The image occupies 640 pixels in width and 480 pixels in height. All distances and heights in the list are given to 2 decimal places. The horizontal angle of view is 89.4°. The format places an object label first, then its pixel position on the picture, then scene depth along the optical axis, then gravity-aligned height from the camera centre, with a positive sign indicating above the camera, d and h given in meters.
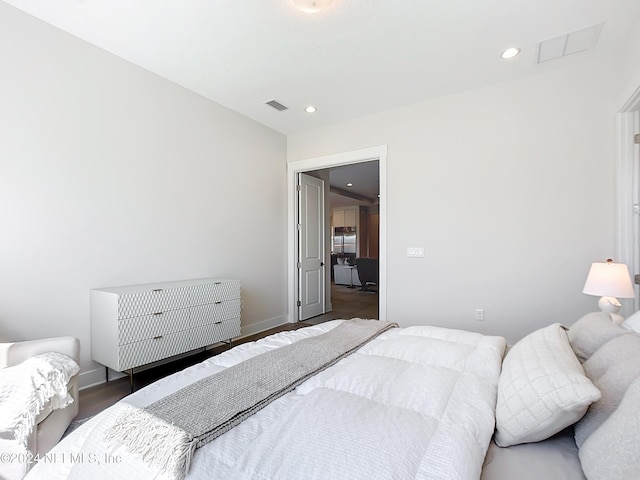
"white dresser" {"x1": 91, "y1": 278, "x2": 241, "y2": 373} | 2.53 -0.69
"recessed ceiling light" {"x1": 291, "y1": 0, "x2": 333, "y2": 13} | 2.17 +1.60
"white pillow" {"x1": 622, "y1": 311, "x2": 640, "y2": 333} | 1.41 -0.38
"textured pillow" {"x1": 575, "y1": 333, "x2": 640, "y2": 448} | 0.95 -0.45
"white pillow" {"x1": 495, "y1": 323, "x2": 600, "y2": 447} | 0.90 -0.47
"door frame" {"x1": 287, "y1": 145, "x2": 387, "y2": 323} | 3.99 +0.51
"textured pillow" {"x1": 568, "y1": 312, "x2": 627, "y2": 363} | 1.36 -0.42
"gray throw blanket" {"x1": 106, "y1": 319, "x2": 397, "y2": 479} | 0.87 -0.55
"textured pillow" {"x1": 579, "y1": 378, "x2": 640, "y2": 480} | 0.72 -0.50
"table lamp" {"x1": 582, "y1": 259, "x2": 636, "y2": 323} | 2.17 -0.31
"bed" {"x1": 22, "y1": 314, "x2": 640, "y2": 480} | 0.81 -0.56
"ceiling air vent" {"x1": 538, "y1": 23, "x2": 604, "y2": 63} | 2.52 +1.61
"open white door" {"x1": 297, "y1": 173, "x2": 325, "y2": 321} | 4.89 -0.11
